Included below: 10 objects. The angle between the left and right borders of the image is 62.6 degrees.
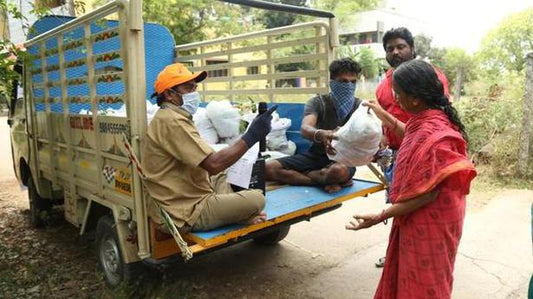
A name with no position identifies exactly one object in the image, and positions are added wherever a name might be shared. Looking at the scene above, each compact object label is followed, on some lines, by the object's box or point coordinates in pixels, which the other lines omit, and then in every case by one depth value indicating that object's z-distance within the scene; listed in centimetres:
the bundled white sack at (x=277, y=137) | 423
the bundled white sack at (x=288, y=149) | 425
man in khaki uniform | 251
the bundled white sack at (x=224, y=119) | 380
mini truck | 266
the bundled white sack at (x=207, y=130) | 386
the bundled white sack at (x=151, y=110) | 346
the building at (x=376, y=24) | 4590
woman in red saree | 181
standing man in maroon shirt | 324
